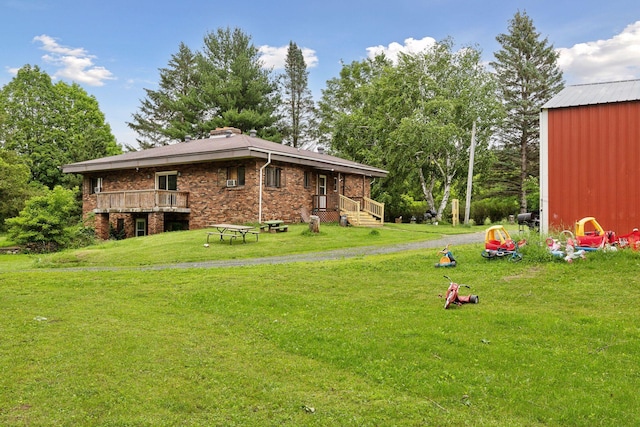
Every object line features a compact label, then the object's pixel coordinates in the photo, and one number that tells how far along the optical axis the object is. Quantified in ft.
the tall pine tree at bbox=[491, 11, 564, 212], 131.54
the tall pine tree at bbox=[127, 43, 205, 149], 169.17
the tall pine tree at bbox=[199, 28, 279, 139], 139.44
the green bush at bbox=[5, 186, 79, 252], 66.80
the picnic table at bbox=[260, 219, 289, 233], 63.10
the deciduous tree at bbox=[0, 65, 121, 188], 141.59
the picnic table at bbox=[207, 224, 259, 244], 55.06
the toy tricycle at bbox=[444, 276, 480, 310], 22.65
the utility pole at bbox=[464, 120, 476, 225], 90.99
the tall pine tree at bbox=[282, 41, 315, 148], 162.61
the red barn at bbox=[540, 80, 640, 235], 36.40
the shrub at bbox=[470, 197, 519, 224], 122.72
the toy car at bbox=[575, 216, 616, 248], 32.02
